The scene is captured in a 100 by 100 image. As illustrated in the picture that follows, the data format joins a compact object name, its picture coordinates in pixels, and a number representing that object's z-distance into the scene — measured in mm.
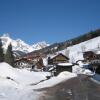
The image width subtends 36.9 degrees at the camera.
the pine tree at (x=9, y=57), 47191
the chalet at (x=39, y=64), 53108
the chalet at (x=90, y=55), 55587
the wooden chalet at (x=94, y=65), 30847
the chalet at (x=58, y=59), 58958
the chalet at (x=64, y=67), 27065
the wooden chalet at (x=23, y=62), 63581
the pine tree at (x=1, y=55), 45380
